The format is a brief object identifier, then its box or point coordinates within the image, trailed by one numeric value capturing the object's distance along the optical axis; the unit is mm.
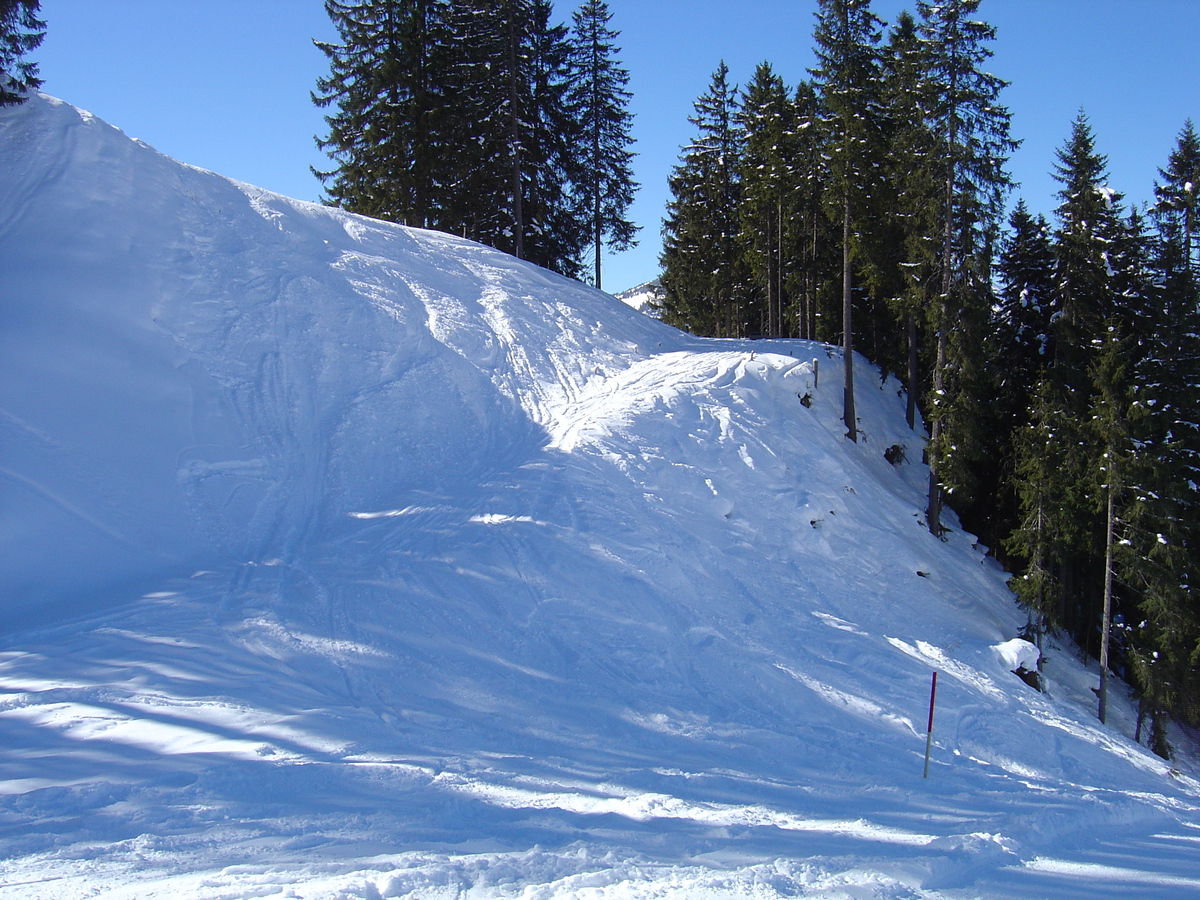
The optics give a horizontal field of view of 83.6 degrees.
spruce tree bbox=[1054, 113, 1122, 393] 20438
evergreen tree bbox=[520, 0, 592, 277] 32000
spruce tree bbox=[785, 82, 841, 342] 25000
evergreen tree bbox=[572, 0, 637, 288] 34906
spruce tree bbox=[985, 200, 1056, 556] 23781
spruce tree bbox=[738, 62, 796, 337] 27855
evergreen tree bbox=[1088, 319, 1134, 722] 18562
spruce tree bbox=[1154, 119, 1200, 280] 21750
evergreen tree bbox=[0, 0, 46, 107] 17312
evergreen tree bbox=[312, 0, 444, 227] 30094
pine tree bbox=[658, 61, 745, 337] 34938
